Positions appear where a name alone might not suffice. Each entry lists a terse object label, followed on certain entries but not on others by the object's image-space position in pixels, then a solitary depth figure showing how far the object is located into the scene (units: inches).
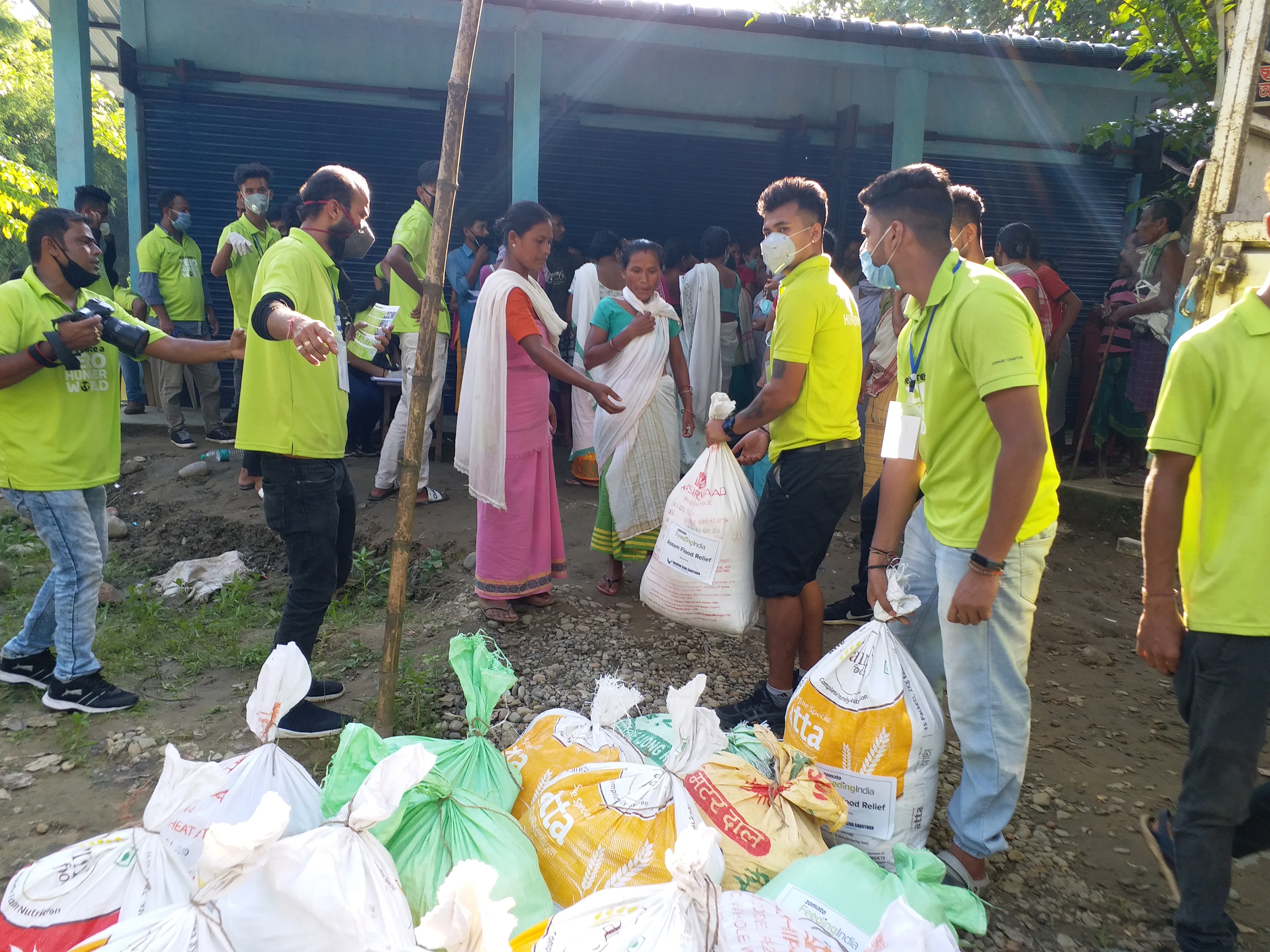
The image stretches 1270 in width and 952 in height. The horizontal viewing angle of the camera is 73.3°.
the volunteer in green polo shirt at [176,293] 262.7
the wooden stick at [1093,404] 255.6
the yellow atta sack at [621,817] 70.7
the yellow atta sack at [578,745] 84.5
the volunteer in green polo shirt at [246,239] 226.8
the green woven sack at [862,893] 62.4
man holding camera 113.2
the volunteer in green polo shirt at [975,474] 76.7
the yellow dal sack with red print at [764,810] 73.5
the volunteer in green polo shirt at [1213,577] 68.4
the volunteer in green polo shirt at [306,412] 112.3
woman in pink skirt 145.2
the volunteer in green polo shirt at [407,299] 217.2
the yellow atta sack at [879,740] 85.0
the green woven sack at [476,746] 79.7
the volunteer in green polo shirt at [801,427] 114.7
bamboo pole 83.6
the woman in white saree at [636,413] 171.0
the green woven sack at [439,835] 67.3
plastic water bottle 247.4
